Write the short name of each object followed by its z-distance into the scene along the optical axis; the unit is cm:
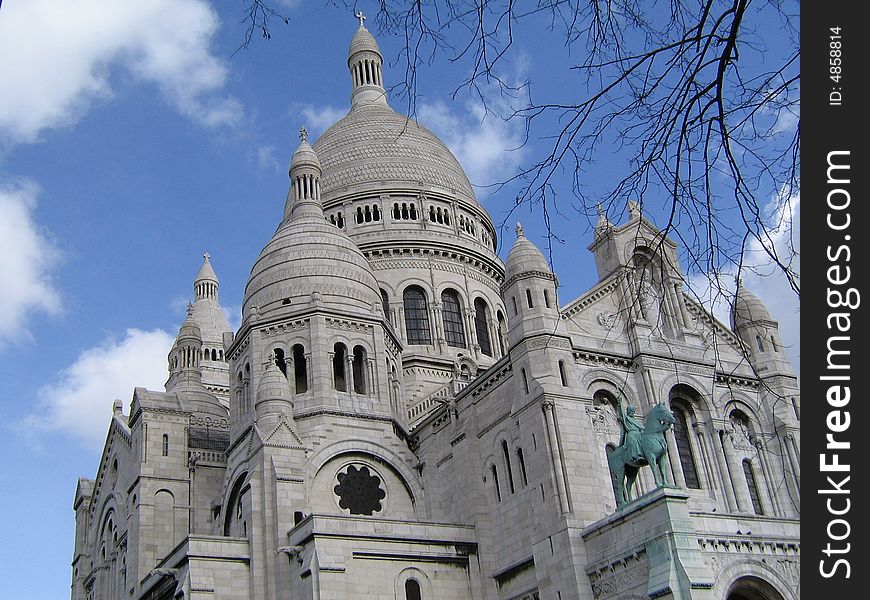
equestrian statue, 2691
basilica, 2825
